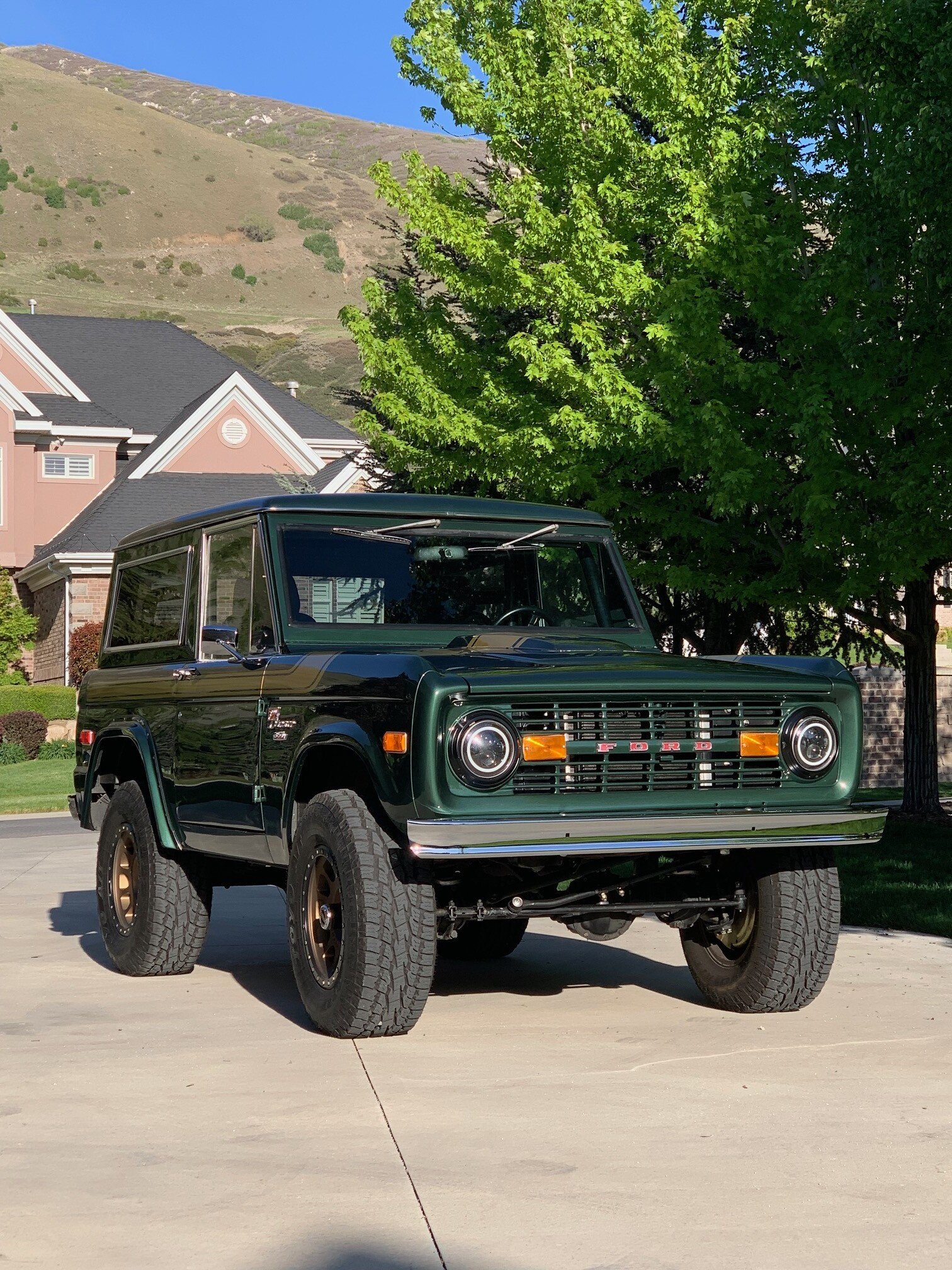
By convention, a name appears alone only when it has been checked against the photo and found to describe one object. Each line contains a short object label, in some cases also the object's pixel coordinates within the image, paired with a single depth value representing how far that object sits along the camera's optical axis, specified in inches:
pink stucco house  1508.4
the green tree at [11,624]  1534.2
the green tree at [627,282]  583.2
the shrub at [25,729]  1283.2
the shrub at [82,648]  1418.6
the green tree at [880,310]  514.9
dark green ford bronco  254.2
